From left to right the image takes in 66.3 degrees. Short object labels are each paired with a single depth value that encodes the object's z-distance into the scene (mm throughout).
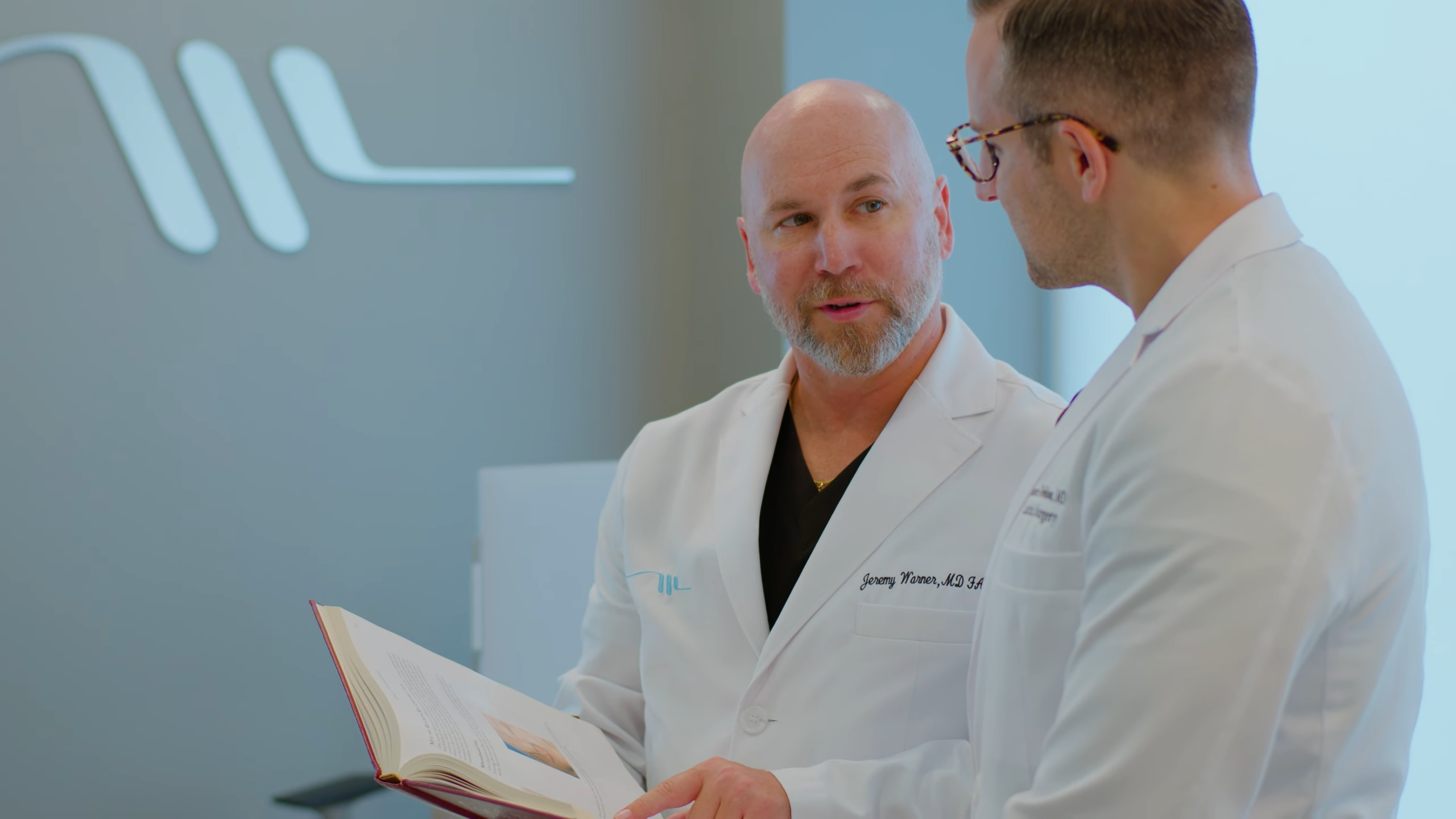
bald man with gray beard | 1272
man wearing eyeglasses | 667
